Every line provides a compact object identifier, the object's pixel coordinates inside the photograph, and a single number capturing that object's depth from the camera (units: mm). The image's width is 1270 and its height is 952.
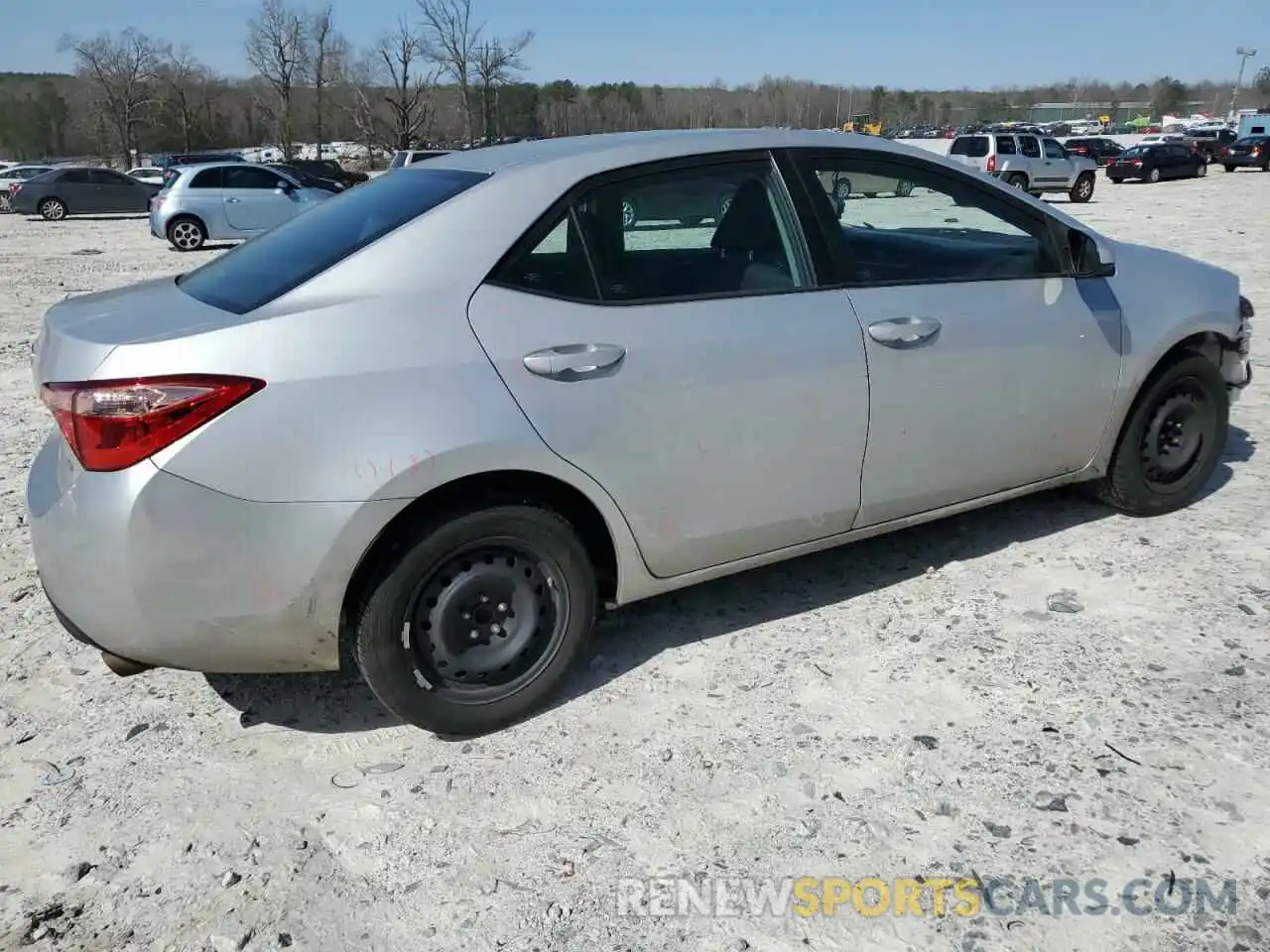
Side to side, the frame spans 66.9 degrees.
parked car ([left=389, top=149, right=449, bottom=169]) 22720
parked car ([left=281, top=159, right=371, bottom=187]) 32688
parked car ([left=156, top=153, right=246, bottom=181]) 37250
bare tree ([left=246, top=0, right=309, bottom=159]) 68562
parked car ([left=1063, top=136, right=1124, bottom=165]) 43844
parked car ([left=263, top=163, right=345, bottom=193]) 21266
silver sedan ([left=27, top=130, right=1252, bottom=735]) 2426
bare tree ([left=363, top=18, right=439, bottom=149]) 61562
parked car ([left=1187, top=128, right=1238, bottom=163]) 42719
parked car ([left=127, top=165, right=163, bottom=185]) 36875
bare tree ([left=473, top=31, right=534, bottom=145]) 61906
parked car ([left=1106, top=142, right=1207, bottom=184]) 34312
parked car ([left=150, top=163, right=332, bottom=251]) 17766
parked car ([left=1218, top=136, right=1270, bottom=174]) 38938
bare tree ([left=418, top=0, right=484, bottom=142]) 61438
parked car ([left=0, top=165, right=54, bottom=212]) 30648
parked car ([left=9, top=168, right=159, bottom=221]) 26906
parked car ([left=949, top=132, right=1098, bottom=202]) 25812
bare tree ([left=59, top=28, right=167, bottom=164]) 69250
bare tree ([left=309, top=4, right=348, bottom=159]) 70062
